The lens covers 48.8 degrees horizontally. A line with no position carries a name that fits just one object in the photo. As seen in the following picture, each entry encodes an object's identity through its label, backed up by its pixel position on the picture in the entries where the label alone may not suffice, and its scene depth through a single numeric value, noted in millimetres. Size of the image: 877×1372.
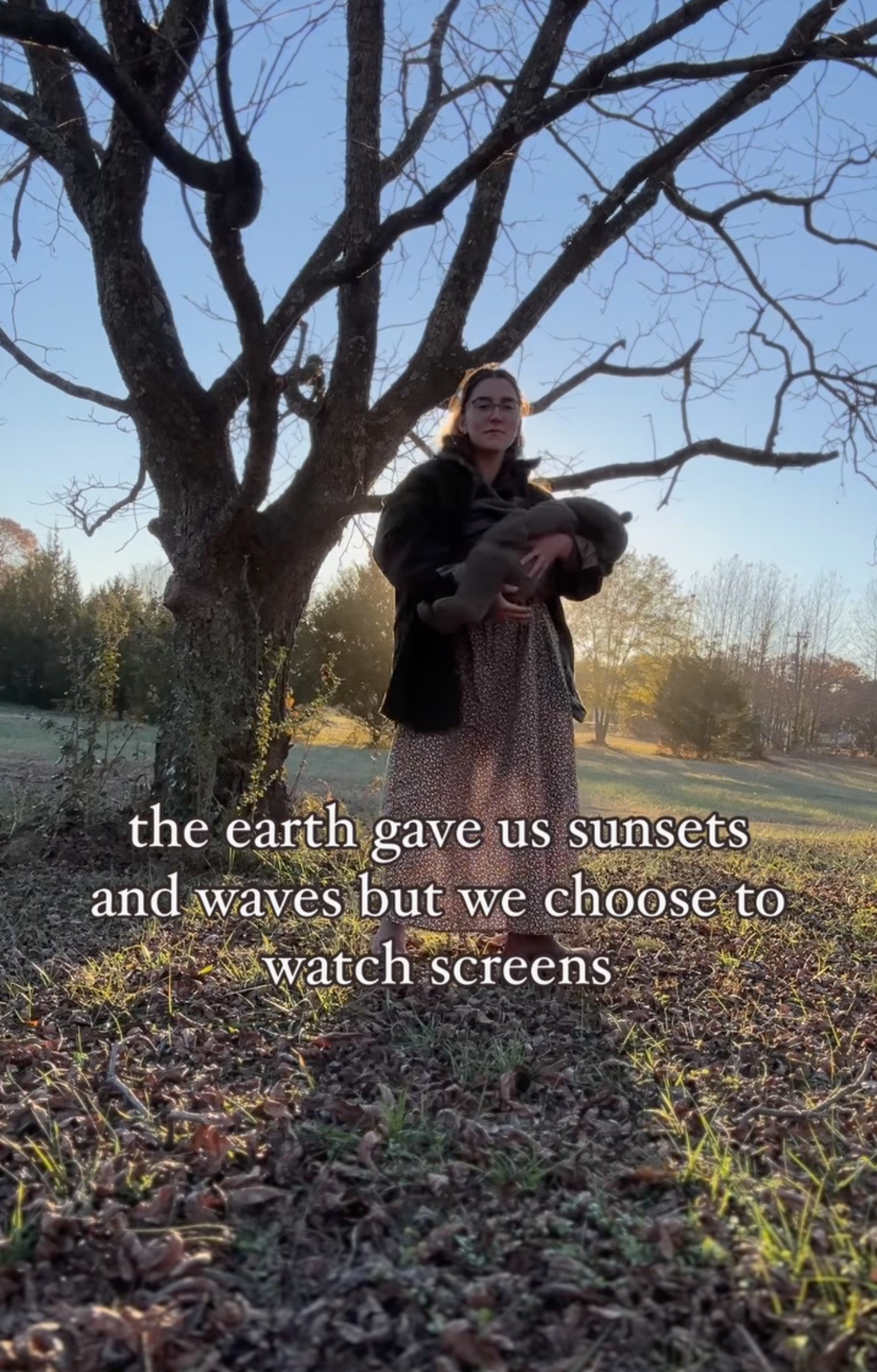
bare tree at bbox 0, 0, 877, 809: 3992
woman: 2834
